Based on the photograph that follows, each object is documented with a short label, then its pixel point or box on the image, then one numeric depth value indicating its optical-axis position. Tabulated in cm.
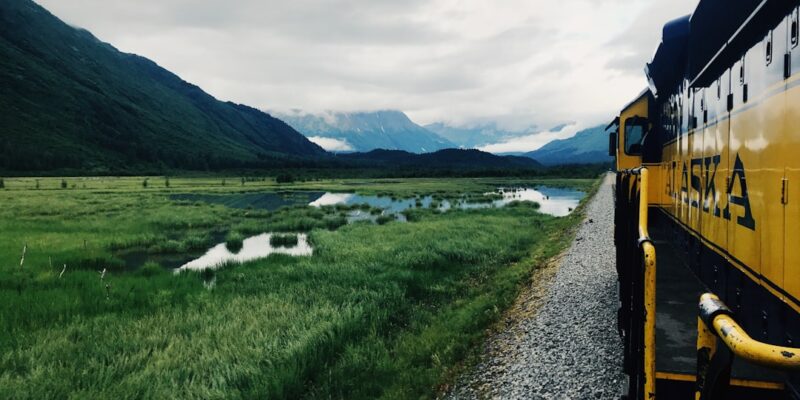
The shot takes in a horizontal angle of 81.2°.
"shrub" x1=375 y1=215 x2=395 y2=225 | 3655
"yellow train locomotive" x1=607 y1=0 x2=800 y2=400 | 304
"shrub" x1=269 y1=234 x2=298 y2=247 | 2872
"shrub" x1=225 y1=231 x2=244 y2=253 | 2767
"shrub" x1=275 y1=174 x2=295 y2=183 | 11374
